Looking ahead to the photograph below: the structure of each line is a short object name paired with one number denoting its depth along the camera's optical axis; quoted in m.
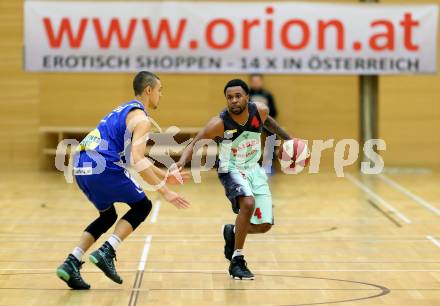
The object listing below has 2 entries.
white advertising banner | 36.16
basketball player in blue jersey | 14.64
